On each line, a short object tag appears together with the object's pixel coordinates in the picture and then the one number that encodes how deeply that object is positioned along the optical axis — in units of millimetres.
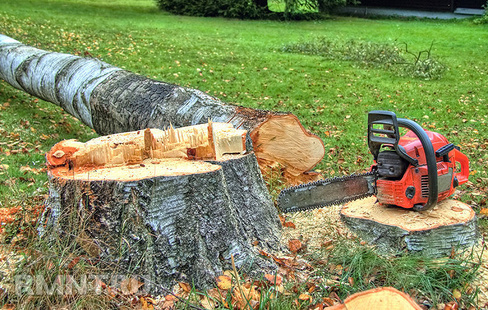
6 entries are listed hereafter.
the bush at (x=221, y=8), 20078
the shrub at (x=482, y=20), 19984
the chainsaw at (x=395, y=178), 2982
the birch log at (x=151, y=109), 4410
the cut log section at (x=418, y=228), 3096
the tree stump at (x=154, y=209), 2656
